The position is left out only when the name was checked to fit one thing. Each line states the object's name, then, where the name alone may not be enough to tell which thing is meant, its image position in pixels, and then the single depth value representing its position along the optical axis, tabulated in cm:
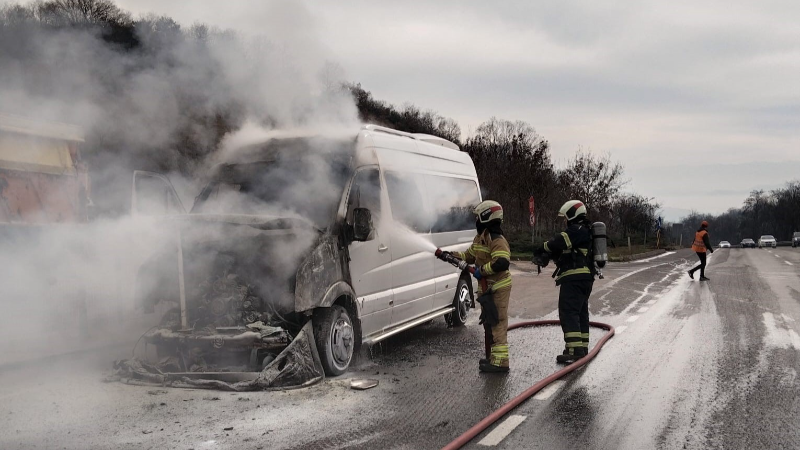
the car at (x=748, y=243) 7919
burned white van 612
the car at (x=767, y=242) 7475
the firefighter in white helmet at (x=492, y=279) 684
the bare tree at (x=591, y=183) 4256
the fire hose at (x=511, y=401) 455
